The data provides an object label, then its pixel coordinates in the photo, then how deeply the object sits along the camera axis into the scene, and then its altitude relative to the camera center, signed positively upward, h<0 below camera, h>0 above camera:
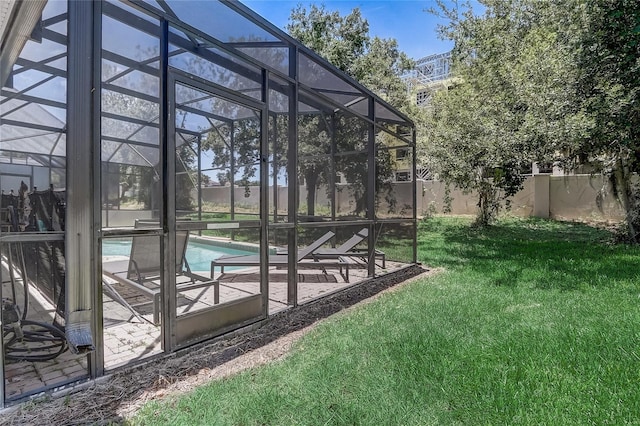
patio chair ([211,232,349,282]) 3.96 -0.63
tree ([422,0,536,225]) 8.05 +2.37
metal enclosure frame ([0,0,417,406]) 2.34 +0.76
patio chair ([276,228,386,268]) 5.80 -0.67
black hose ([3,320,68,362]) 2.62 -1.00
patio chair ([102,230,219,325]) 3.12 -0.61
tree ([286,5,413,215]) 11.02 +5.19
